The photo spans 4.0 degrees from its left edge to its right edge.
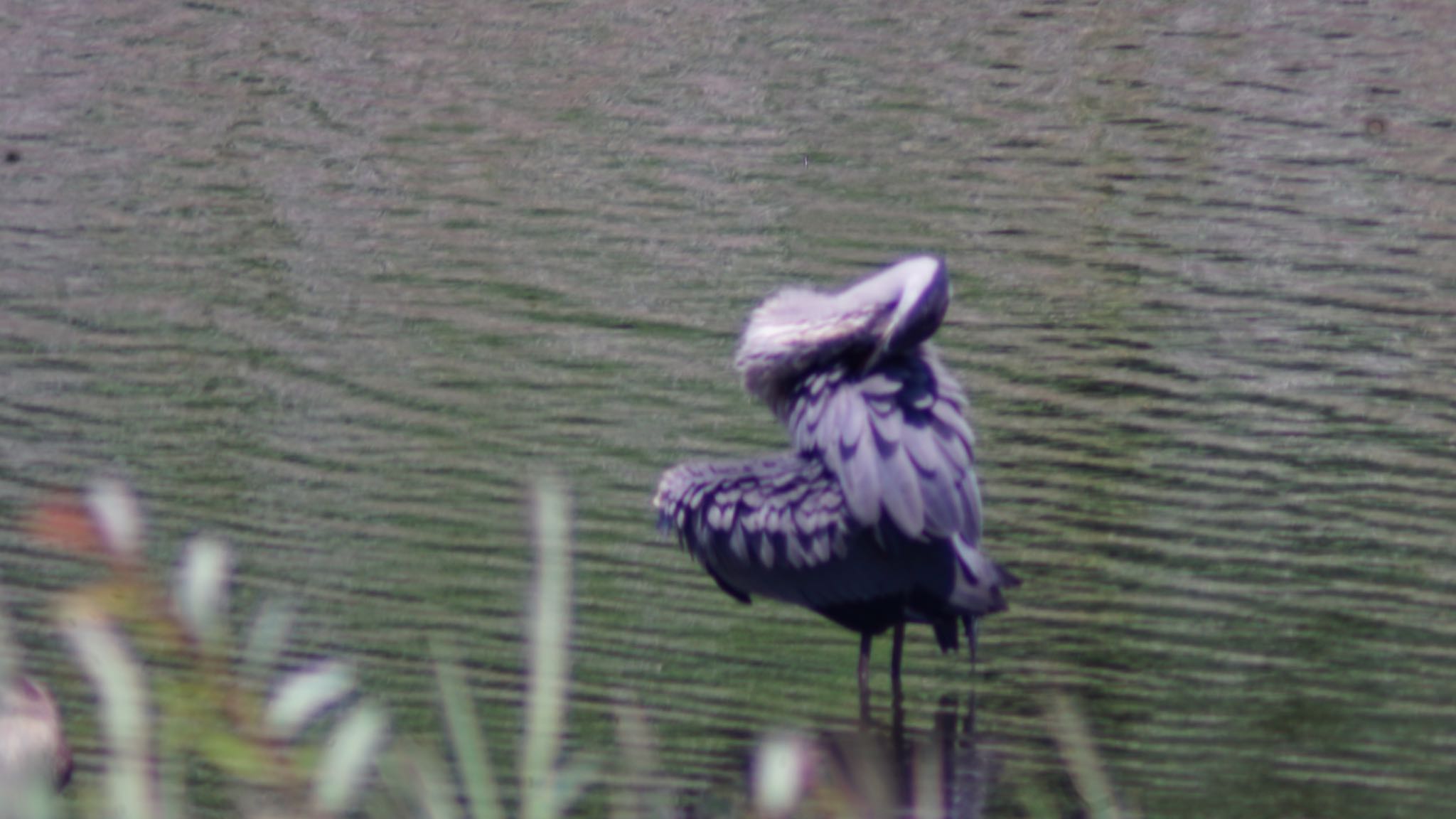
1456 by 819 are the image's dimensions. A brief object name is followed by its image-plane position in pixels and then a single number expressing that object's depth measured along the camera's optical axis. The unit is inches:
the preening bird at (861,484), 1241.8
